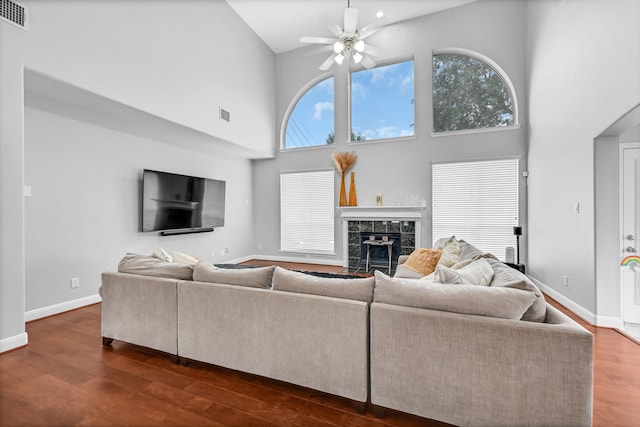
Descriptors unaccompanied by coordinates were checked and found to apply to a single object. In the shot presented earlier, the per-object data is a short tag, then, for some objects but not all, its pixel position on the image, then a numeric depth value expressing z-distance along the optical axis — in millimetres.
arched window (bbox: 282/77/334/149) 6516
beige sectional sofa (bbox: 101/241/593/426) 1406
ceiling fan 3808
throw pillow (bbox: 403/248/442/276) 3352
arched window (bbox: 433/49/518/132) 5258
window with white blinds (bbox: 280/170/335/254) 6422
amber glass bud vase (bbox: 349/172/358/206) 6039
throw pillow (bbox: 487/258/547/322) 1546
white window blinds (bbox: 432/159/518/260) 5125
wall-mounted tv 4434
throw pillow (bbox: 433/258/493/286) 1782
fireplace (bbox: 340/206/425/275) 5500
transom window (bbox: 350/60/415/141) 5863
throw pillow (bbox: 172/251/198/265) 2819
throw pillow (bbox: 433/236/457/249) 3770
